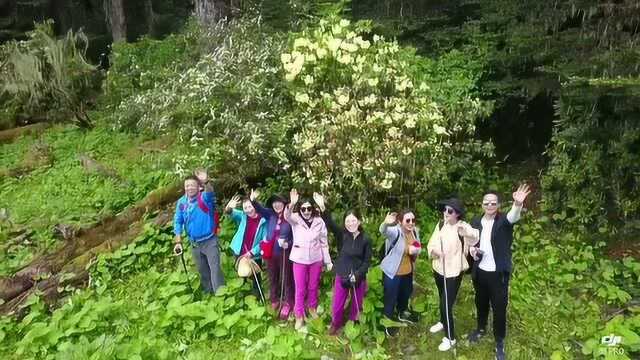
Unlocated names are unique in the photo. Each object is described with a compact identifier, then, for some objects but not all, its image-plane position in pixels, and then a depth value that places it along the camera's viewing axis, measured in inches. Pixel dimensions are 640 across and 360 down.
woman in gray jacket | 230.8
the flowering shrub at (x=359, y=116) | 266.4
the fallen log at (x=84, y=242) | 300.4
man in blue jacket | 257.9
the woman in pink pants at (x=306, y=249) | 240.7
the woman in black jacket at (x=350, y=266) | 231.8
